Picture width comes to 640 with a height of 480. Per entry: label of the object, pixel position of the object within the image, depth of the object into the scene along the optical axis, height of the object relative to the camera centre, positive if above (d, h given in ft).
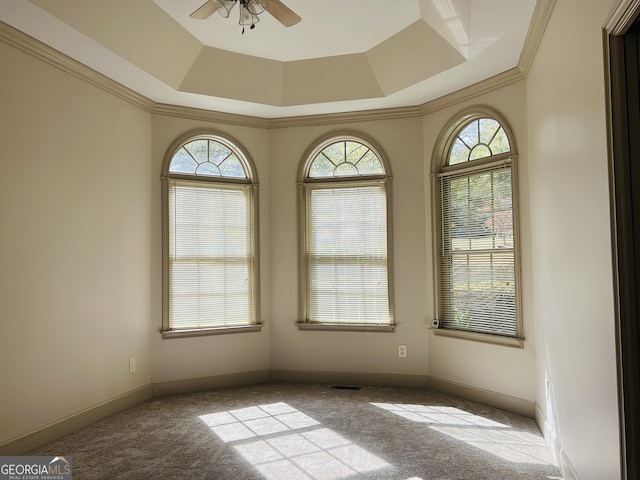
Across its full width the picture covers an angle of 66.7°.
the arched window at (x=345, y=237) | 16.61 +0.91
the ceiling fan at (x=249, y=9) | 10.16 +5.42
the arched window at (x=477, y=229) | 13.69 +0.97
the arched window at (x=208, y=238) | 15.90 +0.90
